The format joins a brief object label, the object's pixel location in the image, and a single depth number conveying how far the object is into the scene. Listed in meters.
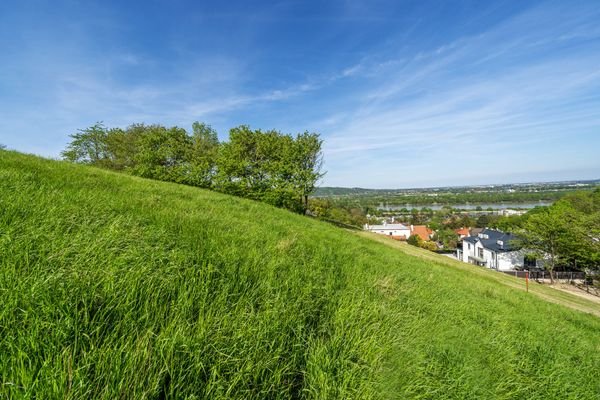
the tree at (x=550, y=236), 27.88
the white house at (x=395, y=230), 74.19
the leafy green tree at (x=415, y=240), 55.69
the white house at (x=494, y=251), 35.81
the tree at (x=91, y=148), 26.40
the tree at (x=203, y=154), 21.94
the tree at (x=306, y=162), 18.73
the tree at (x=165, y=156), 22.16
